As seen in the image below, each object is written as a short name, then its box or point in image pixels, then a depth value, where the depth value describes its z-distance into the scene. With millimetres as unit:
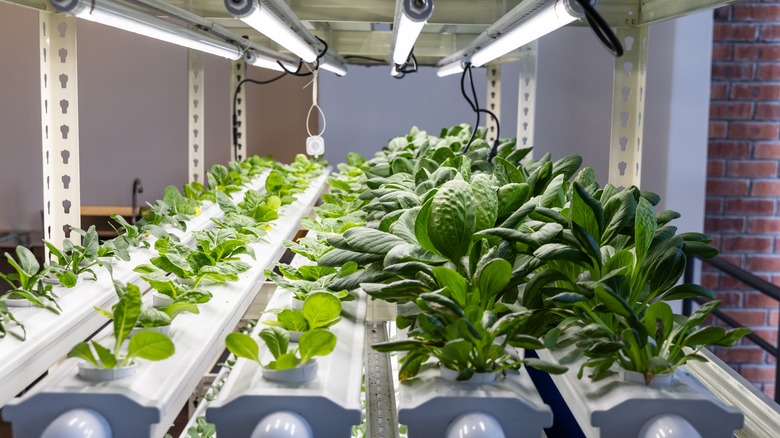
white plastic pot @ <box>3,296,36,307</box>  1444
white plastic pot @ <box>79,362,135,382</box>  1045
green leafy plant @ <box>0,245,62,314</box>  1437
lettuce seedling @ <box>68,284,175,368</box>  1049
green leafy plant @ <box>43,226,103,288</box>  1605
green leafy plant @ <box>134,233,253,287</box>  1603
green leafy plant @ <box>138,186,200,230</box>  2377
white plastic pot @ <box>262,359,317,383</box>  1063
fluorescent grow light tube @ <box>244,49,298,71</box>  3080
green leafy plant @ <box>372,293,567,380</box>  1059
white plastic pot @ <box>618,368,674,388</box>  1076
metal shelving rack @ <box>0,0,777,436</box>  2043
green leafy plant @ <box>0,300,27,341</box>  1274
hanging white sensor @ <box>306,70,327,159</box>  2979
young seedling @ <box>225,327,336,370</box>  1081
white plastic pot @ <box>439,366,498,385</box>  1077
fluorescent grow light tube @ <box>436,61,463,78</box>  3364
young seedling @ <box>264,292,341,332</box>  1205
